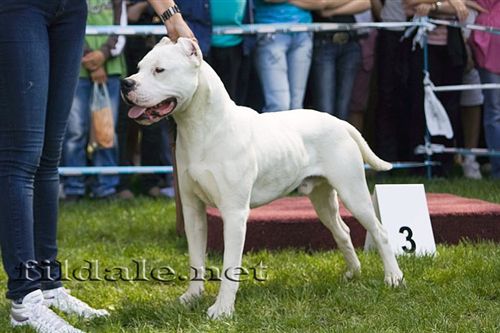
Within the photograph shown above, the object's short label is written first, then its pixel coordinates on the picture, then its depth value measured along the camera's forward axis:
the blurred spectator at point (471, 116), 17.95
